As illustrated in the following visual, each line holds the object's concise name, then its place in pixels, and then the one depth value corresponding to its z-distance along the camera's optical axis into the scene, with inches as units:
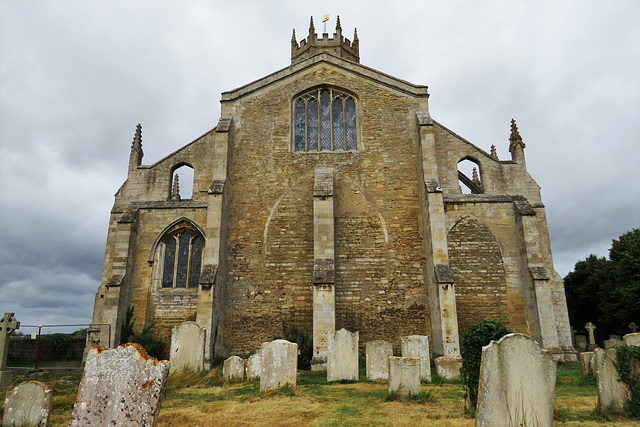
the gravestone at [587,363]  393.4
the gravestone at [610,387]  251.9
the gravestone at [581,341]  998.3
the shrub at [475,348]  257.1
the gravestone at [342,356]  403.2
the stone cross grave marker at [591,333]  855.2
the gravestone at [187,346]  422.2
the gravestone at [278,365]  341.4
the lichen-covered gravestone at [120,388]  167.2
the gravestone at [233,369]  403.9
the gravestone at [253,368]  409.4
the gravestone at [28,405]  224.7
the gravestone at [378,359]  402.9
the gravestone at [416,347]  419.5
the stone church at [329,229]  582.6
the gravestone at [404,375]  308.8
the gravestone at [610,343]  631.2
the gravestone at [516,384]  186.4
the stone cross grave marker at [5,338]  409.1
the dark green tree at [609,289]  919.0
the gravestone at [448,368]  408.2
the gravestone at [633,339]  303.7
